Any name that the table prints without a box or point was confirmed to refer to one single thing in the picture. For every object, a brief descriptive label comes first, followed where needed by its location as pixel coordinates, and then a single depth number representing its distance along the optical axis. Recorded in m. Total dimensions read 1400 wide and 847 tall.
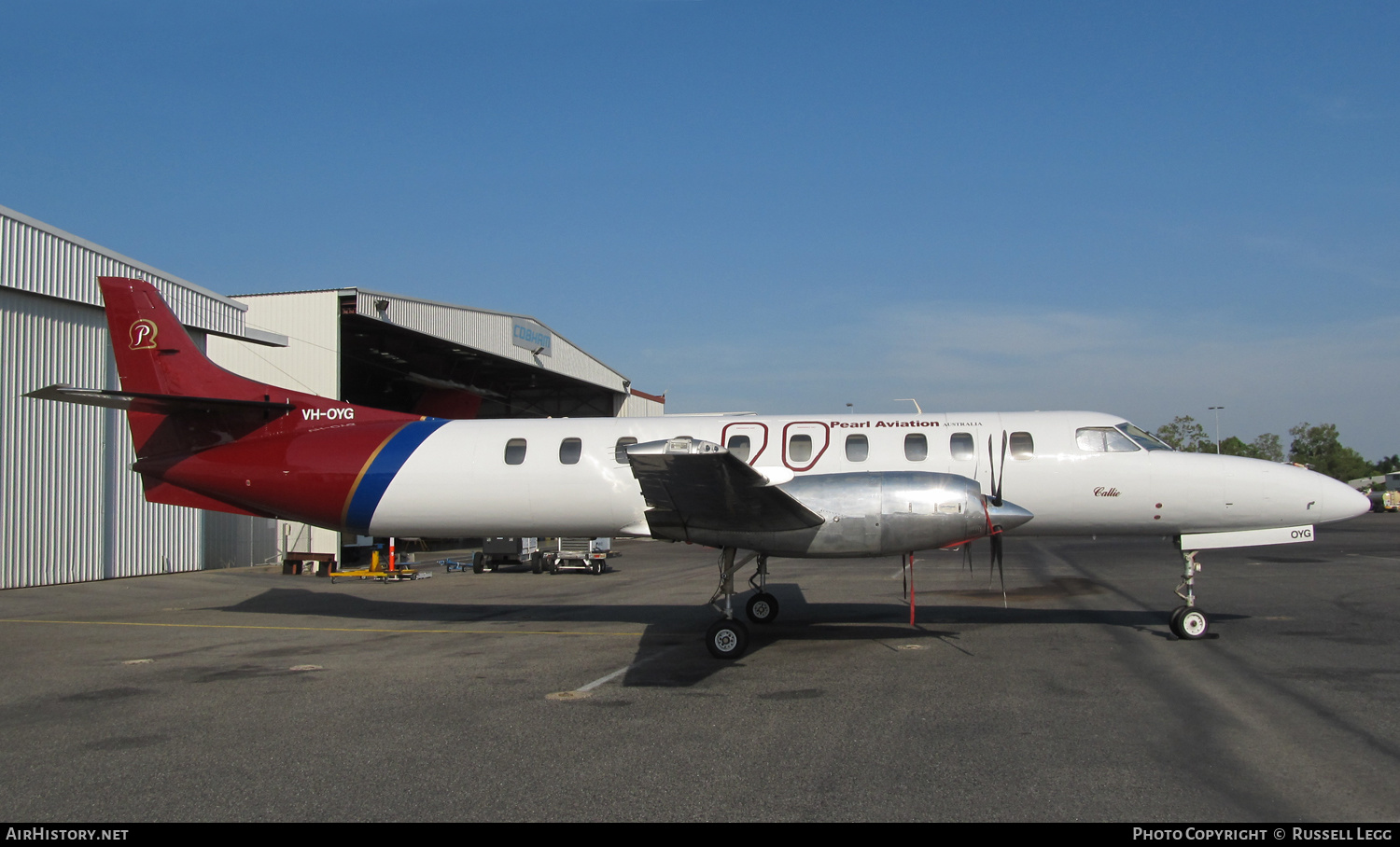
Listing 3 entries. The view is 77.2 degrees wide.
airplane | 10.32
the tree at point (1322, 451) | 95.25
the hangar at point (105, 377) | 18.66
